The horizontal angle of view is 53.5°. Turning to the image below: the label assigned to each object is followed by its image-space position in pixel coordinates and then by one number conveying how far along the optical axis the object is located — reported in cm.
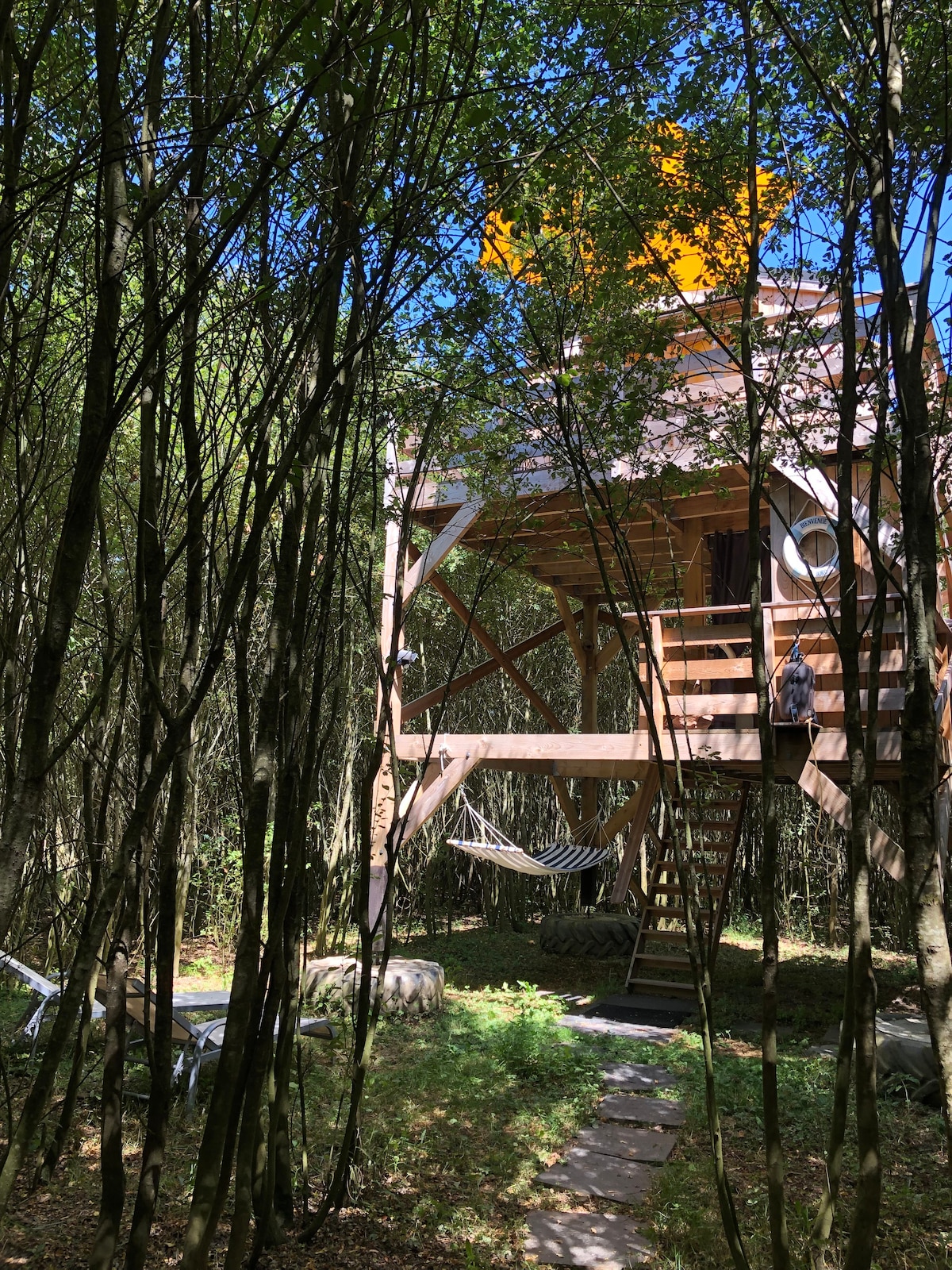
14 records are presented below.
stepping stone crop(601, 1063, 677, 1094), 410
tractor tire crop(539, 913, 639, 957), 743
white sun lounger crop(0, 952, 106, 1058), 380
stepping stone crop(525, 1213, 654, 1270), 243
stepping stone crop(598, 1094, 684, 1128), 363
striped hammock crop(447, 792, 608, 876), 641
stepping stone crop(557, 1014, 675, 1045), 505
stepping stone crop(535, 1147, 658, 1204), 292
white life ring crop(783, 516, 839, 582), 530
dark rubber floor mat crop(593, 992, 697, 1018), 565
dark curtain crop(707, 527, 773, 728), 888
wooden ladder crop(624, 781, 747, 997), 576
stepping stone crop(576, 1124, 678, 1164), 325
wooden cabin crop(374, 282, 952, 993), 519
